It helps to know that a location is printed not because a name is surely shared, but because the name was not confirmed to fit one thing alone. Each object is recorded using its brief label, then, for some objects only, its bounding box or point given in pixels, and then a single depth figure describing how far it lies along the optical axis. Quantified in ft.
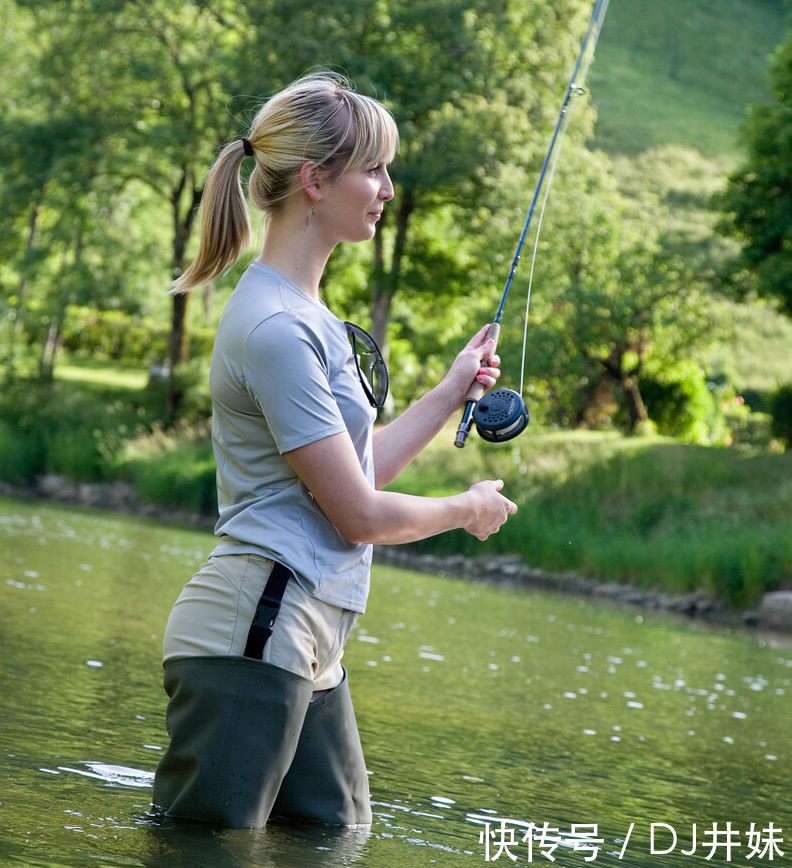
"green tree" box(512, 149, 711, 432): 95.50
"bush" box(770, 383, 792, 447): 91.86
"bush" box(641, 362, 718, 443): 102.94
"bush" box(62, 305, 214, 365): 136.98
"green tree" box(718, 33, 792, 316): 80.48
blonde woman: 10.14
